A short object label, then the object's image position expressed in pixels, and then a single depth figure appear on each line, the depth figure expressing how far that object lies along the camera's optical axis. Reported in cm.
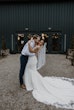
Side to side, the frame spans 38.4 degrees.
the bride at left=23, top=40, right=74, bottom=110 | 262
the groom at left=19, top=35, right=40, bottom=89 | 307
